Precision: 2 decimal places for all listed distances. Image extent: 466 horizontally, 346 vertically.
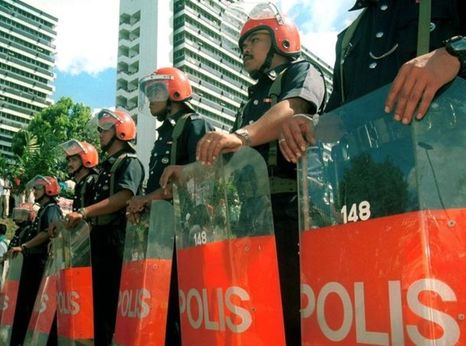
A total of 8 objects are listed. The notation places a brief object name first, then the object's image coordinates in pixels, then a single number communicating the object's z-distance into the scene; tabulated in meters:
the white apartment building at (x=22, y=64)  77.00
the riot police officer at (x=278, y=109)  2.50
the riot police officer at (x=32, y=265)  6.54
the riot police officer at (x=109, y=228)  4.29
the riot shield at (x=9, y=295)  5.97
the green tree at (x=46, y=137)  35.44
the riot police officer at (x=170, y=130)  3.54
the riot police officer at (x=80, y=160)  5.97
